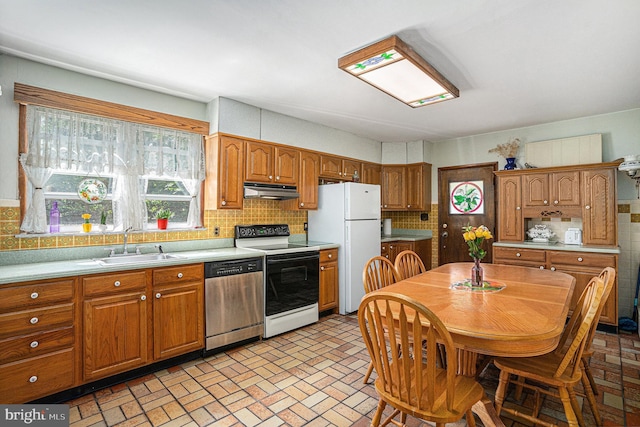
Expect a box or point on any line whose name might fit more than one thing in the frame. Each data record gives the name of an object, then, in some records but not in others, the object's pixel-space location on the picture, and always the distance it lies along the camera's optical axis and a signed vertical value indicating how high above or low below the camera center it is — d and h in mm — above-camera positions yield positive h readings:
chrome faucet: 2920 -219
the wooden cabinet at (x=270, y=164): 3619 +630
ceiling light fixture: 2248 +1141
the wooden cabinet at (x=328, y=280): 3955 -804
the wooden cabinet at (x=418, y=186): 5305 +505
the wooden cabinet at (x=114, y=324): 2307 -814
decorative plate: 2838 +236
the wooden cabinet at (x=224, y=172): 3373 +479
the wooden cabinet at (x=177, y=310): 2639 -808
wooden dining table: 1474 -534
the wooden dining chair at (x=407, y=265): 2944 -473
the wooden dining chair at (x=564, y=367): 1632 -846
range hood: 3572 +296
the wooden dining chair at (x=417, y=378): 1364 -739
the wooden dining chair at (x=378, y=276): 2424 -494
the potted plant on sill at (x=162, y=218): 3243 -15
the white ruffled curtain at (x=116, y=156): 2607 +569
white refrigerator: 4098 -159
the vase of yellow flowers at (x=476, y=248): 2346 -237
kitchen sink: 2715 -379
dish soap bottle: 2682 -20
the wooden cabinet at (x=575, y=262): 3451 -546
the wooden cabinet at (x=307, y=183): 4117 +436
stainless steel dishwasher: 2943 -820
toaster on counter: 3928 -248
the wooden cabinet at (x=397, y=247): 4933 -479
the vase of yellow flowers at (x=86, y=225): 2805 -74
